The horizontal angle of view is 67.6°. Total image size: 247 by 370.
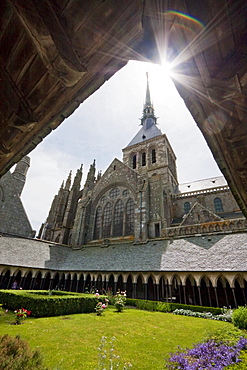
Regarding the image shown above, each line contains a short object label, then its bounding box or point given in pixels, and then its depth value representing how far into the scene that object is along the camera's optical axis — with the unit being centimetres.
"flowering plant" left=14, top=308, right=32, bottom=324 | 757
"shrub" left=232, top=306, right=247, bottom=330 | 756
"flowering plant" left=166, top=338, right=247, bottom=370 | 419
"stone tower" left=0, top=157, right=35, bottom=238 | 2089
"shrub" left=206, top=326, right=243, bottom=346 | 570
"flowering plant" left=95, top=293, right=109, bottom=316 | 980
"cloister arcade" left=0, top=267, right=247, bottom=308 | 1265
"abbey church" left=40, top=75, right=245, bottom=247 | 1914
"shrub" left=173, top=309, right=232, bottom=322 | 976
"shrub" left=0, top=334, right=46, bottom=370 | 312
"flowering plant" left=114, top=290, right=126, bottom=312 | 1097
